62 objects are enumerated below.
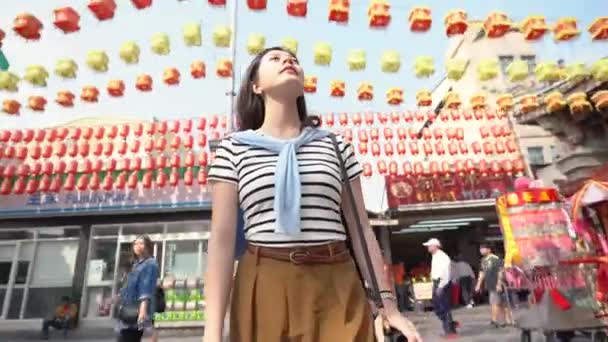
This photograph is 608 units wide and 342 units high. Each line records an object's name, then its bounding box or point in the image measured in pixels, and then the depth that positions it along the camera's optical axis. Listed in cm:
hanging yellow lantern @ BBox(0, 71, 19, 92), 832
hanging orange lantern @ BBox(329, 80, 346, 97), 948
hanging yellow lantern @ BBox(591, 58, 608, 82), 830
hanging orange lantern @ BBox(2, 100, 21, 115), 945
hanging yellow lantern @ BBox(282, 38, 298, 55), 843
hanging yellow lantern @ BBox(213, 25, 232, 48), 827
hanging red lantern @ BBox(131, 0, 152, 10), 777
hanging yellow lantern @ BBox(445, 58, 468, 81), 914
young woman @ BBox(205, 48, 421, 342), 140
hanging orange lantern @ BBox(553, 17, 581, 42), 817
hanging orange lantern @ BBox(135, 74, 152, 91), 915
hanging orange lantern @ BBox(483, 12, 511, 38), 793
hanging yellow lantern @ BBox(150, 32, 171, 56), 825
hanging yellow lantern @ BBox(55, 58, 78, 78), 816
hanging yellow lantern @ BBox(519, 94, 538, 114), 1012
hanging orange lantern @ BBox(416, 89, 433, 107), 1007
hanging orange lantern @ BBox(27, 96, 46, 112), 960
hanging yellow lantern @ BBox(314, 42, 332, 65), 841
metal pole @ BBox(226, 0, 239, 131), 938
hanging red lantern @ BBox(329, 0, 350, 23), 769
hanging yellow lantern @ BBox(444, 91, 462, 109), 983
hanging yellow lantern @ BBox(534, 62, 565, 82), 882
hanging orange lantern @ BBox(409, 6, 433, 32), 796
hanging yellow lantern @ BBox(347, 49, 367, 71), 866
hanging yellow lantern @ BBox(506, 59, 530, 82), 866
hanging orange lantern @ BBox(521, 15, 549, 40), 802
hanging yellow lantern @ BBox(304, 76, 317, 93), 940
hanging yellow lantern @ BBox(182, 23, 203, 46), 817
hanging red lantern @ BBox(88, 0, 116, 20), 733
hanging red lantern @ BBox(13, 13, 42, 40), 727
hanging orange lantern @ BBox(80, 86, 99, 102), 910
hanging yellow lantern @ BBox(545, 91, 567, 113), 966
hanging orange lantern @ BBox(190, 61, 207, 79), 909
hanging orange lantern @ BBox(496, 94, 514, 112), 1059
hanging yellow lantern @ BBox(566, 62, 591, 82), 891
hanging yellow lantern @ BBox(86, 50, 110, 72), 803
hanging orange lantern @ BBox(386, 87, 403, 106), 960
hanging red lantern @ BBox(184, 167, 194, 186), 1320
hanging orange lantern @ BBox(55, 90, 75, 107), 923
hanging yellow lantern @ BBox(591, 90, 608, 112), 871
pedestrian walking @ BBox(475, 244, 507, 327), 916
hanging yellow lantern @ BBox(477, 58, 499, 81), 896
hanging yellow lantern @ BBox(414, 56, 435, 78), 873
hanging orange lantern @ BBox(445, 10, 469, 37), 794
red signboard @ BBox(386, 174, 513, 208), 1456
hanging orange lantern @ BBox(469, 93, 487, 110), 1050
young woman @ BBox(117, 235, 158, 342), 457
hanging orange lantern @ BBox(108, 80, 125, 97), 905
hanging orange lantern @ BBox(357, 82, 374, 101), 951
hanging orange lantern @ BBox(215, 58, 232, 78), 910
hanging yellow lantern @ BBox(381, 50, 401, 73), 847
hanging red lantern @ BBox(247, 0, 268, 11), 787
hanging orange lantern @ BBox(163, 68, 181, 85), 911
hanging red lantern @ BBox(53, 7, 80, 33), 742
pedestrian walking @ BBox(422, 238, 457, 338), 808
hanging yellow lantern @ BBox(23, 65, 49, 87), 820
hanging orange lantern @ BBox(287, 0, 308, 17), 779
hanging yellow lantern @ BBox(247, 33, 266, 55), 822
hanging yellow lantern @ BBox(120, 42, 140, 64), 809
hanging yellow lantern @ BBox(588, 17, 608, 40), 799
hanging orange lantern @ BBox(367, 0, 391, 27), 770
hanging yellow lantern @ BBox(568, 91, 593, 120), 918
